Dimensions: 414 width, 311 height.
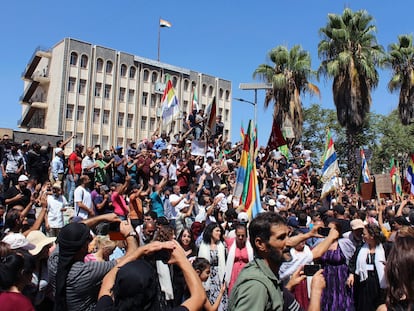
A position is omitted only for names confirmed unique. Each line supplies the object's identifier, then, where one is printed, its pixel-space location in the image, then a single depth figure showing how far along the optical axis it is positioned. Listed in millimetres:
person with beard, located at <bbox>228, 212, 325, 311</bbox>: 2279
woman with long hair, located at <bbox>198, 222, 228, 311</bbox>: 5492
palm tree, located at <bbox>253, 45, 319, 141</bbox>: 25016
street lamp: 23392
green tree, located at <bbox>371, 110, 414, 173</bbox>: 35469
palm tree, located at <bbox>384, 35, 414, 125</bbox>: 27438
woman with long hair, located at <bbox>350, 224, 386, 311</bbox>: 5629
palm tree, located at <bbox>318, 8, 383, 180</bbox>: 21984
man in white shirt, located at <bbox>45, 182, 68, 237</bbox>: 8648
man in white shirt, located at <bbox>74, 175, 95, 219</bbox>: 9062
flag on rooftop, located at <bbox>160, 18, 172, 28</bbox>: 56750
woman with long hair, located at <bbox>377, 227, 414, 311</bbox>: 2268
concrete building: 46250
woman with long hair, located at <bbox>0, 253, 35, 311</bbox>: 2623
